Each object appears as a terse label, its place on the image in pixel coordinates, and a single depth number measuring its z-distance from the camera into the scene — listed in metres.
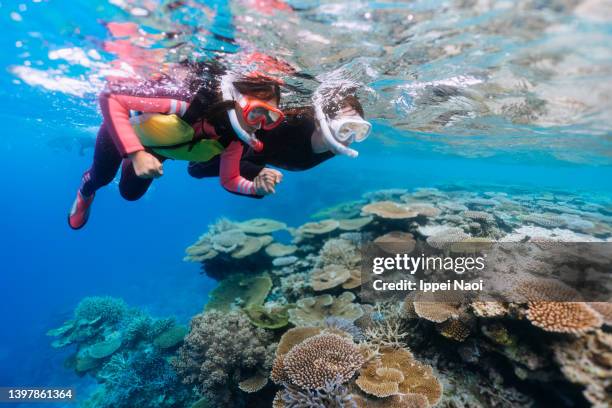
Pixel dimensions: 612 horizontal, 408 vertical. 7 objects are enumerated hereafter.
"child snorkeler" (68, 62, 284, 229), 3.30
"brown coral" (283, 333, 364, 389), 4.07
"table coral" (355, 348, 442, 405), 3.92
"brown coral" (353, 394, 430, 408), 3.78
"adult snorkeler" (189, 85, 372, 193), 3.71
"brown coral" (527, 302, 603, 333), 3.36
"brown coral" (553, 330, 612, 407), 2.99
